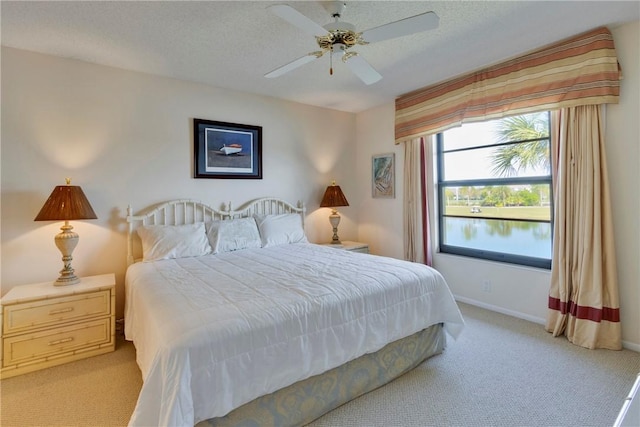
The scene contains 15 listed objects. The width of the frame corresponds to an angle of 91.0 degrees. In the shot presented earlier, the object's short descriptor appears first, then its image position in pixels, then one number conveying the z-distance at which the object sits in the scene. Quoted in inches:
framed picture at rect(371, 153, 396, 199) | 173.7
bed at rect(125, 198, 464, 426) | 54.3
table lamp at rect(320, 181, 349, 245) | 169.8
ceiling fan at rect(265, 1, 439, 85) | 69.8
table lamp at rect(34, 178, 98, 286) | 98.3
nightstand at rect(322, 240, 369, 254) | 161.3
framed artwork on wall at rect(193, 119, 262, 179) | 139.3
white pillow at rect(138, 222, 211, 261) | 116.4
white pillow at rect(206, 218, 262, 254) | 129.2
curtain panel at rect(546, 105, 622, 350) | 99.0
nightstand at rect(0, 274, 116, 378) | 88.4
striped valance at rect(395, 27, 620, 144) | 98.3
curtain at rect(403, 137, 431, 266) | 155.6
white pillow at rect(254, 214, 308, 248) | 142.8
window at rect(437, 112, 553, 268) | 120.6
